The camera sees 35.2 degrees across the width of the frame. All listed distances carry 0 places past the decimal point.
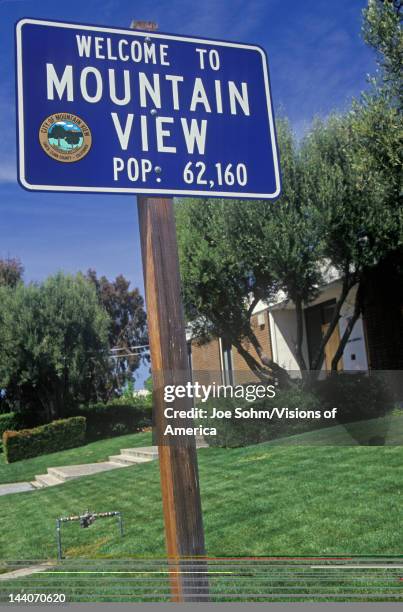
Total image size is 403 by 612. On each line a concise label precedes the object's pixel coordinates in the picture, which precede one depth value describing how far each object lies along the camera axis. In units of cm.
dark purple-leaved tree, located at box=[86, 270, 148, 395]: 2534
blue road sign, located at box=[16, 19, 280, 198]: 255
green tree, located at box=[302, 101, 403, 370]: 1162
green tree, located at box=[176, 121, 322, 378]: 1229
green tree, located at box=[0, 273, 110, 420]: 2306
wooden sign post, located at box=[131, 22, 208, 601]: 261
